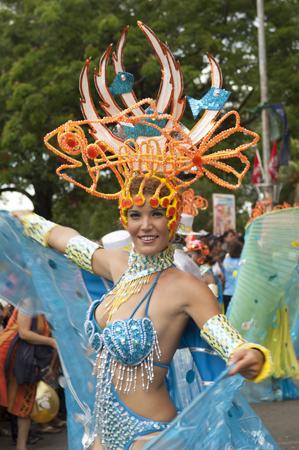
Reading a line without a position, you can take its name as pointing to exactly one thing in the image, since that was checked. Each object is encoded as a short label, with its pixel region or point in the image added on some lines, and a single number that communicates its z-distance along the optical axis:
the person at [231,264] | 11.97
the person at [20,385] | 7.40
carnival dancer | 3.72
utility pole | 20.36
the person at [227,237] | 14.46
